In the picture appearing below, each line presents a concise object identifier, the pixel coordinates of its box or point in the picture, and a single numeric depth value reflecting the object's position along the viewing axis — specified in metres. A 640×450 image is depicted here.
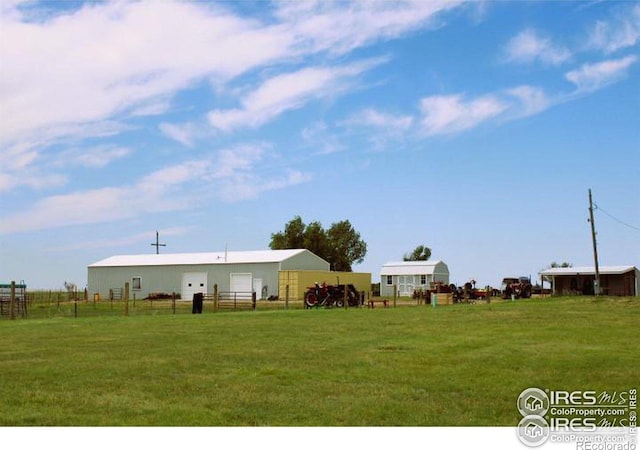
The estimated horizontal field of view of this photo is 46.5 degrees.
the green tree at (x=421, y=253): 86.25
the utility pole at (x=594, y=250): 50.16
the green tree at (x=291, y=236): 76.81
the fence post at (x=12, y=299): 27.47
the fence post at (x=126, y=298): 29.07
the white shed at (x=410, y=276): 64.56
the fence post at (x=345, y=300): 35.94
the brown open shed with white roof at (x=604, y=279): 58.50
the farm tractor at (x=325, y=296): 37.82
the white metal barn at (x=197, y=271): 56.75
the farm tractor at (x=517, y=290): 49.62
